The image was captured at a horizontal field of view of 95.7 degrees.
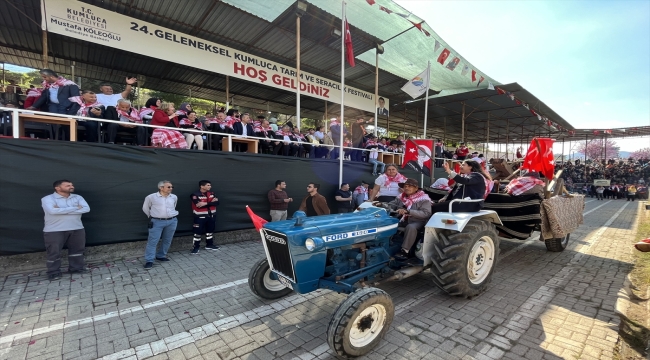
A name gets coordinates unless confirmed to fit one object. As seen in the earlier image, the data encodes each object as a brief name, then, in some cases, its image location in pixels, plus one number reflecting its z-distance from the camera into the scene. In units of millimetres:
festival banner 6789
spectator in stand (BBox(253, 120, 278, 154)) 7617
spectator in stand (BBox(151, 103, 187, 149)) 5684
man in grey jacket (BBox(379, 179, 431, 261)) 3621
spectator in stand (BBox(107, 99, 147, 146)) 5629
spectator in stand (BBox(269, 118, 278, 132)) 8638
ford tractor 2559
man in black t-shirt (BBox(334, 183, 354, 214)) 7892
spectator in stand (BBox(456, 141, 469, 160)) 14323
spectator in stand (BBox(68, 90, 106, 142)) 5098
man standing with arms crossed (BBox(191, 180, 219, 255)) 5508
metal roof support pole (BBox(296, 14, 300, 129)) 7941
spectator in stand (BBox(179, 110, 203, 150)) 6167
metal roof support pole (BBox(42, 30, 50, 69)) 6192
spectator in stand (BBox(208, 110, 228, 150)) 6777
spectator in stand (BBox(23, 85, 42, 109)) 5254
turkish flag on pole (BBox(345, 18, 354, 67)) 7563
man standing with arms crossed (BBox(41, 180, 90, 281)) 4160
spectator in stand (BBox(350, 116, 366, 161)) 9953
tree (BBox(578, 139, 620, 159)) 49406
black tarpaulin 4262
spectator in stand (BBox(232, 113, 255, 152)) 7184
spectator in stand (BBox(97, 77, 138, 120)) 5378
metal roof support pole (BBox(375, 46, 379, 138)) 9705
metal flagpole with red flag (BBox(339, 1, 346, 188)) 6930
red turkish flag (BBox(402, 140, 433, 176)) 8070
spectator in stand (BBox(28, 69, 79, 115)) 4973
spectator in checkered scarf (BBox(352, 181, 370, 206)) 8109
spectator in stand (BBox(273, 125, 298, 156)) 7668
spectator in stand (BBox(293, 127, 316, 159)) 8223
